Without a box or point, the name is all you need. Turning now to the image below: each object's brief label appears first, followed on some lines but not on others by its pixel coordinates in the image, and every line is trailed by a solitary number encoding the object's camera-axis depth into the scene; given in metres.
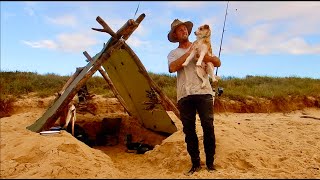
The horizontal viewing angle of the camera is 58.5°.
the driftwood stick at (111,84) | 5.71
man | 3.17
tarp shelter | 4.37
